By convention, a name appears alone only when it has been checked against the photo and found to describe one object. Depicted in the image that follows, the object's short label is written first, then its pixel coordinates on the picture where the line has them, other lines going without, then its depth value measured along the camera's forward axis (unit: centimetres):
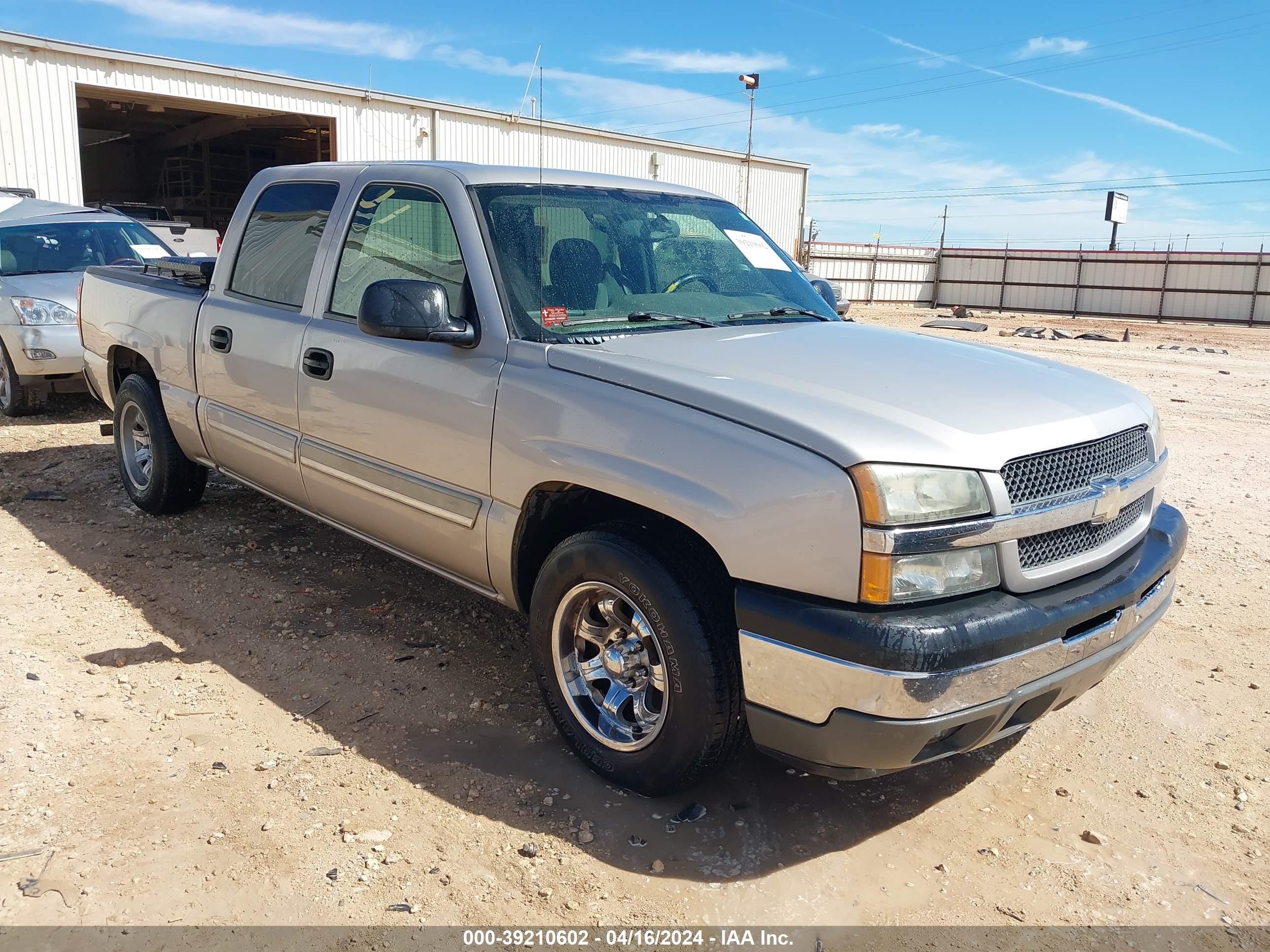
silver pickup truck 246
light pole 2464
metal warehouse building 1569
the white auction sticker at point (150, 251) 977
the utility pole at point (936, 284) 3719
